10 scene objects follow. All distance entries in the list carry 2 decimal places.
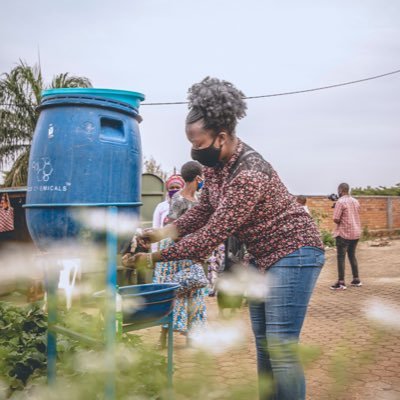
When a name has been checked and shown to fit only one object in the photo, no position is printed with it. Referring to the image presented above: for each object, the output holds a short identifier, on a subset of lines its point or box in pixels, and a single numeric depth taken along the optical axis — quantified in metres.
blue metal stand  2.41
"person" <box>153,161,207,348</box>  4.49
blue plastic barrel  2.52
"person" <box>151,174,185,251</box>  5.15
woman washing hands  2.16
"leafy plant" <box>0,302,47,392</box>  3.04
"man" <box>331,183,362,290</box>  7.86
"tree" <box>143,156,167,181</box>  25.72
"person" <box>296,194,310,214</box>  9.44
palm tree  13.41
